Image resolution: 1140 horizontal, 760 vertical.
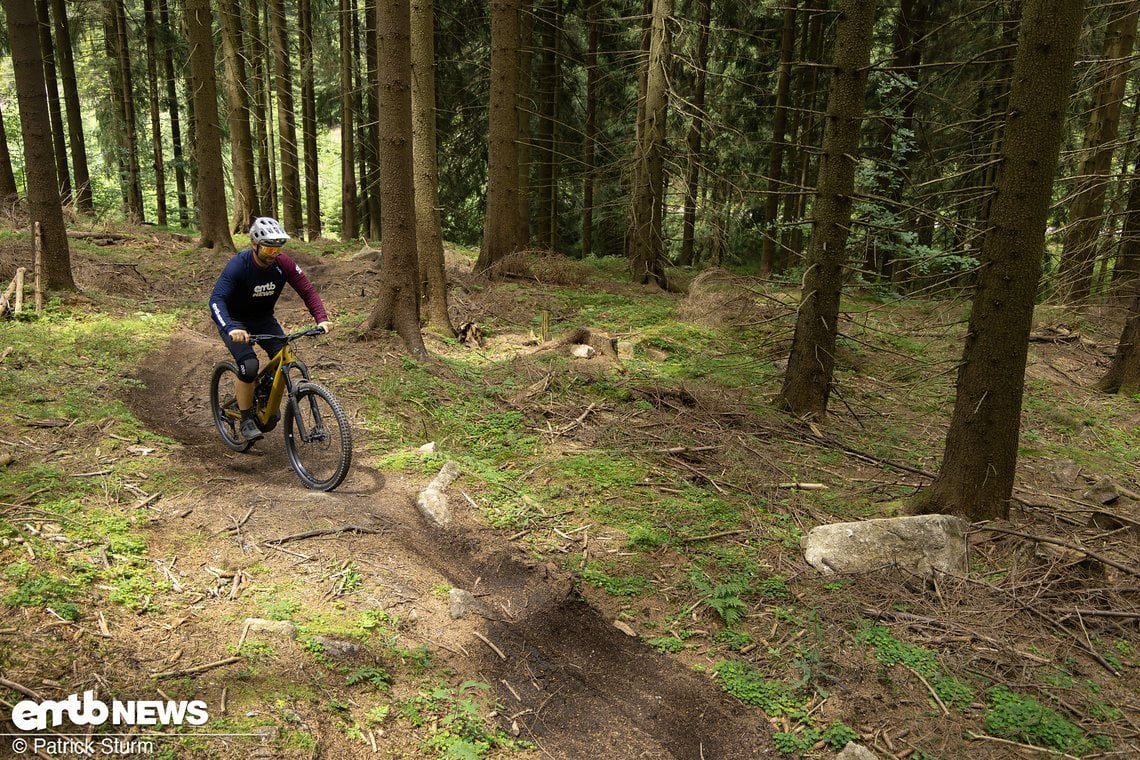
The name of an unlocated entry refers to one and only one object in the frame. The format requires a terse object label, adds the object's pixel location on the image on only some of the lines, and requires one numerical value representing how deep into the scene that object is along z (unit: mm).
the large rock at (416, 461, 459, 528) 6180
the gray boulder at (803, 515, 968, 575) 5496
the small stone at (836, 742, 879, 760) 3898
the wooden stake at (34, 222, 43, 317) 10328
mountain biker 6422
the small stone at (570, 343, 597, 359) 10406
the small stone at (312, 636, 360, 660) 4227
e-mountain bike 6383
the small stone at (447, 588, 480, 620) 4965
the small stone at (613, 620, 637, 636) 5109
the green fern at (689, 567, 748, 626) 5168
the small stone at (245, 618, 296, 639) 4250
